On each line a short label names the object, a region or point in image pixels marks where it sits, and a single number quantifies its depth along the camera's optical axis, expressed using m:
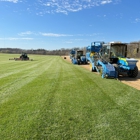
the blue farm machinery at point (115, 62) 11.37
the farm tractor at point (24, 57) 37.60
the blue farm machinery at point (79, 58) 26.44
